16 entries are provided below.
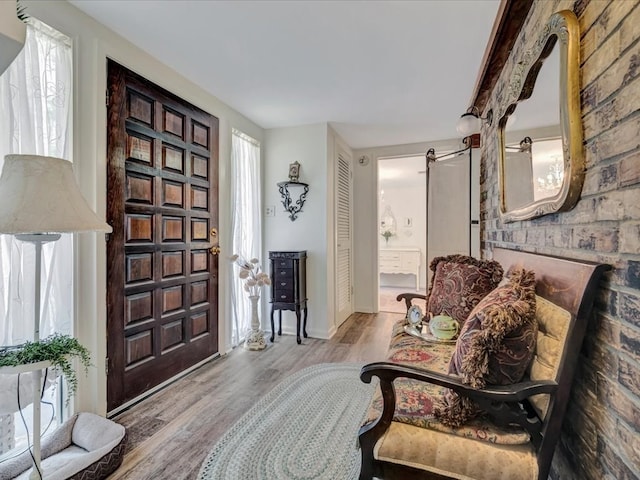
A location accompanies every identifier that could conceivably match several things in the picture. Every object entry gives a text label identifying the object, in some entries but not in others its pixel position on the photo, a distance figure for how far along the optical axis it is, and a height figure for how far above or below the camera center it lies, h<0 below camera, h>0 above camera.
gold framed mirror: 1.05 +0.49
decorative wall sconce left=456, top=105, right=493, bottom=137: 2.39 +0.91
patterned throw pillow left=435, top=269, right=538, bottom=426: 0.97 -0.36
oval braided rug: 1.45 -1.08
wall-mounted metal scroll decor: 3.50 +0.46
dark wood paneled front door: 1.95 +0.02
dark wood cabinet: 3.29 -0.47
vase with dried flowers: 3.07 -0.59
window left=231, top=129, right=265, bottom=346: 3.15 +0.27
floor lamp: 1.11 +0.12
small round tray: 1.77 -0.58
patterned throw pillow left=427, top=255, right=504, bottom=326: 1.84 -0.28
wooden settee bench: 0.91 -0.59
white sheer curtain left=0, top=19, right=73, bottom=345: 1.47 +0.50
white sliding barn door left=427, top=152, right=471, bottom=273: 3.21 +0.34
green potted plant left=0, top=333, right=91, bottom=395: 1.14 -0.44
